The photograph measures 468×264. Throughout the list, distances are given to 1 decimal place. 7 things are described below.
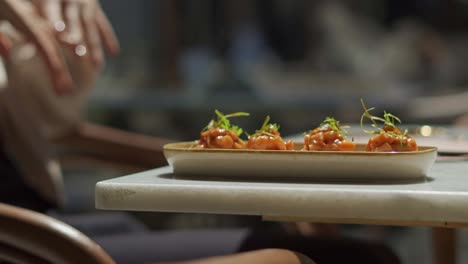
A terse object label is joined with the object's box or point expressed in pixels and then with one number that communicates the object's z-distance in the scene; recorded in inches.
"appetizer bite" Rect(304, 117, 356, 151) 56.3
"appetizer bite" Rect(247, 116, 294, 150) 56.7
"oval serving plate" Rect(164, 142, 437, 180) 54.3
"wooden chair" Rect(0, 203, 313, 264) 51.0
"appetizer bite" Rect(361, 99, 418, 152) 55.5
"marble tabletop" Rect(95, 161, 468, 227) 50.9
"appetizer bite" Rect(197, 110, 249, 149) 57.4
